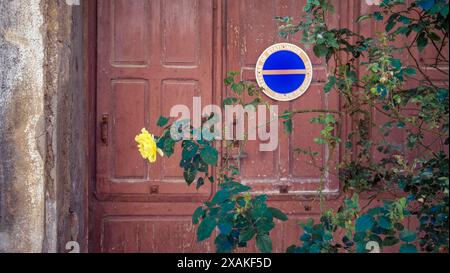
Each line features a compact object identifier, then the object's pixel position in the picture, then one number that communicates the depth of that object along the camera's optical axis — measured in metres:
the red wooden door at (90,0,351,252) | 4.80
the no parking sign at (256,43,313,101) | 4.86
